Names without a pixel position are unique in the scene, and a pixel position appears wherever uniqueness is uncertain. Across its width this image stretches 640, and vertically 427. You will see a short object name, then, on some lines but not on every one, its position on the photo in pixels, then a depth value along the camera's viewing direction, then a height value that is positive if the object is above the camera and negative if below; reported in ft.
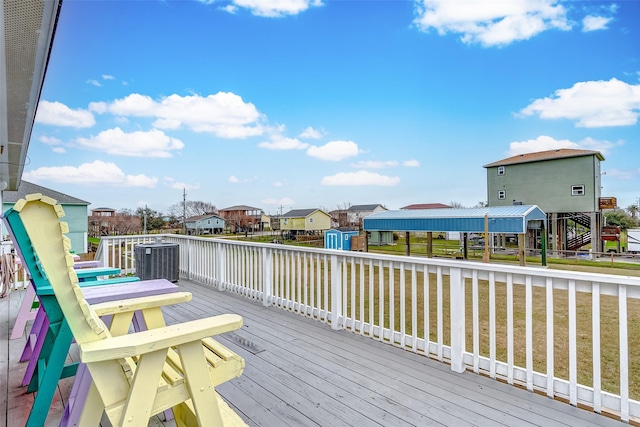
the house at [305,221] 119.34 -0.83
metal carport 42.55 -0.29
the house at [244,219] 140.56 +0.15
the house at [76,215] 59.16 +0.99
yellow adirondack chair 3.56 -1.40
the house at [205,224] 129.29 -1.93
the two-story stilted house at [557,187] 63.62 +6.42
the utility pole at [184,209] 109.81 +3.92
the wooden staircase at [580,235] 71.17 -3.98
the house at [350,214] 126.62 +1.87
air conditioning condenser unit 18.04 -2.34
